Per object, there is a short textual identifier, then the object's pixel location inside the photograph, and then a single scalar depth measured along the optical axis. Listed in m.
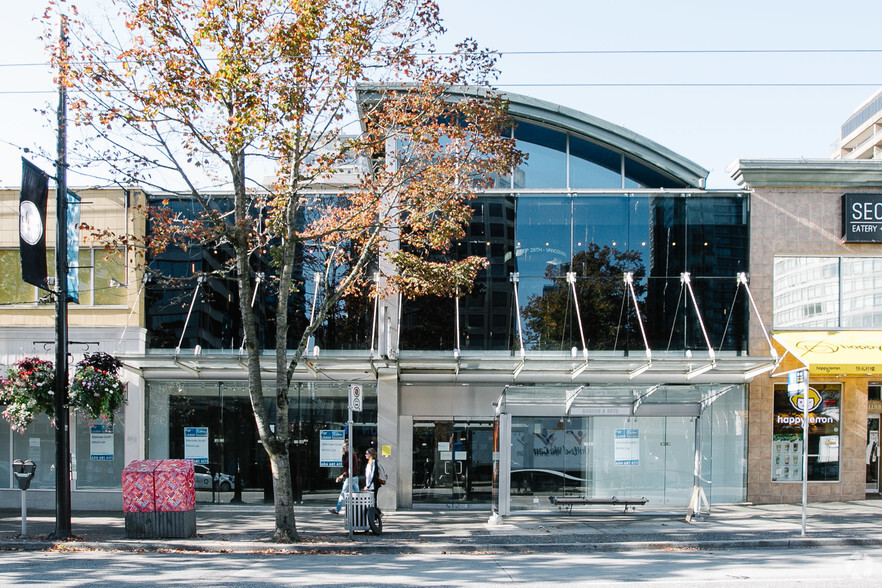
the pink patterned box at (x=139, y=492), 14.29
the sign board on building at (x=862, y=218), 18.73
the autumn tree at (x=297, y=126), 12.87
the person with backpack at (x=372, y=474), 15.25
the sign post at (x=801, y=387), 14.27
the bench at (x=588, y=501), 16.88
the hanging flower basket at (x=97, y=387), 15.62
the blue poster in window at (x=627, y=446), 17.67
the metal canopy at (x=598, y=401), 16.17
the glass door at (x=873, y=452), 19.53
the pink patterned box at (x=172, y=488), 14.31
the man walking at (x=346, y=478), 15.09
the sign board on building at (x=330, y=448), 18.73
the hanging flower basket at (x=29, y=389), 15.47
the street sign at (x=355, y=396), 14.40
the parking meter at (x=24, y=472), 14.37
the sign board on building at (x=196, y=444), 18.86
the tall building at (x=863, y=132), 69.28
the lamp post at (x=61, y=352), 14.10
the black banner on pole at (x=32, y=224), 14.00
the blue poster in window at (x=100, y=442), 18.78
